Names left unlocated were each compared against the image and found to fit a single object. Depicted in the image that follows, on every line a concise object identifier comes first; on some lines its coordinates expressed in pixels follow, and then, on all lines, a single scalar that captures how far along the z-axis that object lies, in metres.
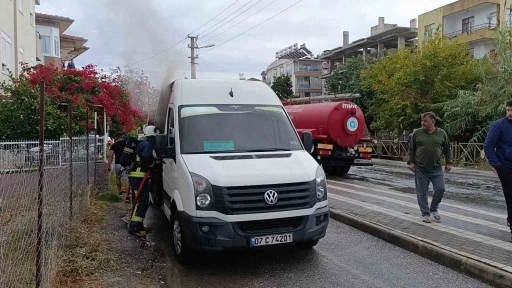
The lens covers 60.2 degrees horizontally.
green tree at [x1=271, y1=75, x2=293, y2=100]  59.73
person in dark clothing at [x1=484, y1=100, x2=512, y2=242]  5.86
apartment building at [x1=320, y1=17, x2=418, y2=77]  52.53
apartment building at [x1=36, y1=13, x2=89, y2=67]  27.80
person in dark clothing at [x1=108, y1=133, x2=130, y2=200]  10.62
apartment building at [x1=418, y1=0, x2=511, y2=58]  33.28
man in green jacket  7.02
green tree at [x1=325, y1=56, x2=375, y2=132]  35.98
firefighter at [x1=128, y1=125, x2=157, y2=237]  7.06
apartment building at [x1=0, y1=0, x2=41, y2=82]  17.58
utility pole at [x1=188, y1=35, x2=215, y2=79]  18.10
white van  5.03
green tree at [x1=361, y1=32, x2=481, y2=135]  24.16
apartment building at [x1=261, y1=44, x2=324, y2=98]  74.88
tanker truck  15.08
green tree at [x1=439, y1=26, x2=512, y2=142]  19.86
